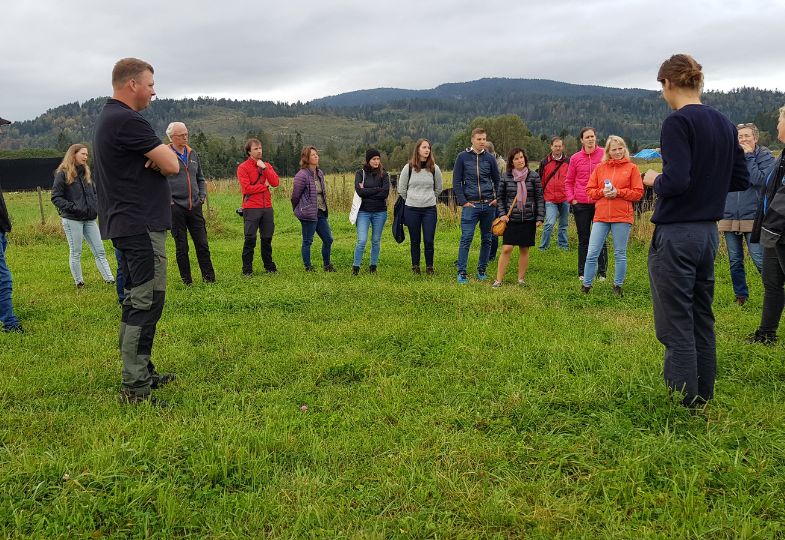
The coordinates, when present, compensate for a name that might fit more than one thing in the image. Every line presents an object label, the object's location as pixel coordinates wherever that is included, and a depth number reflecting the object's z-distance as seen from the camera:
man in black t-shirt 3.85
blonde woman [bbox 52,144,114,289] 7.67
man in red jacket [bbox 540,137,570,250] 10.79
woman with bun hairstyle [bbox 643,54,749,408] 3.41
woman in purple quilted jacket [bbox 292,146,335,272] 9.30
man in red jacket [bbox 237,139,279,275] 8.98
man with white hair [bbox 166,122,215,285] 7.93
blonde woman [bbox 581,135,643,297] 7.22
